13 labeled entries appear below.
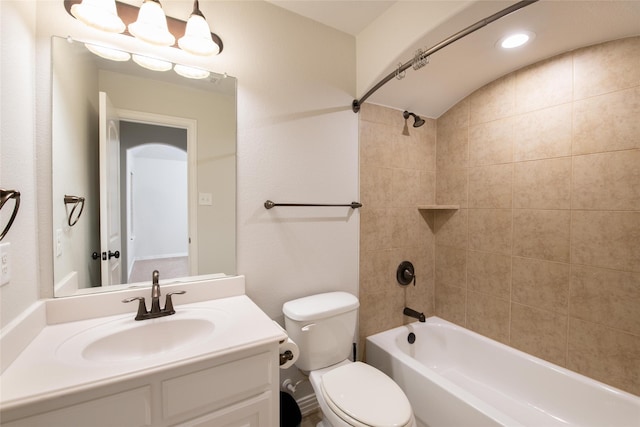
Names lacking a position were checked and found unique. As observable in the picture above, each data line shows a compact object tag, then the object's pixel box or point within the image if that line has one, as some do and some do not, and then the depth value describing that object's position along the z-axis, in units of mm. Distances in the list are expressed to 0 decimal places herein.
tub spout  1913
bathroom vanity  700
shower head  1995
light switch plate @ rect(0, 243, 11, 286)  786
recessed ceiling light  1368
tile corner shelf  2017
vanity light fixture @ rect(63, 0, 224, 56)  1029
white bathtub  1295
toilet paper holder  1095
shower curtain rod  978
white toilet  1107
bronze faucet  1120
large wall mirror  1121
